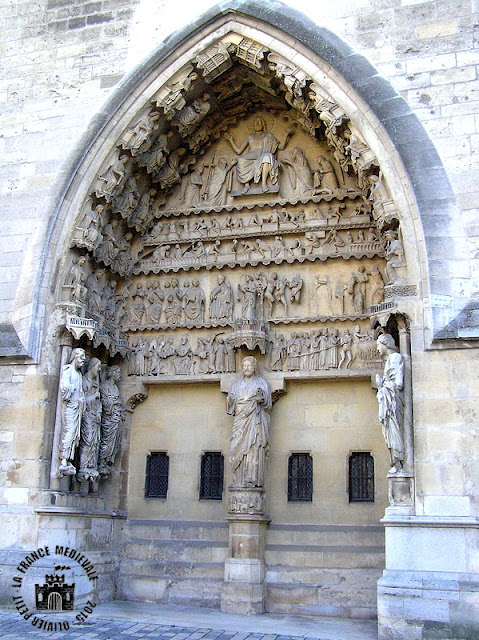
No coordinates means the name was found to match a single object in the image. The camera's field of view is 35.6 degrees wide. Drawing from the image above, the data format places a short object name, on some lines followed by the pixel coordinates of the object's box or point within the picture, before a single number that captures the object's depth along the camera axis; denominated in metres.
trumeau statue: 10.06
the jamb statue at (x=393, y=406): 8.42
